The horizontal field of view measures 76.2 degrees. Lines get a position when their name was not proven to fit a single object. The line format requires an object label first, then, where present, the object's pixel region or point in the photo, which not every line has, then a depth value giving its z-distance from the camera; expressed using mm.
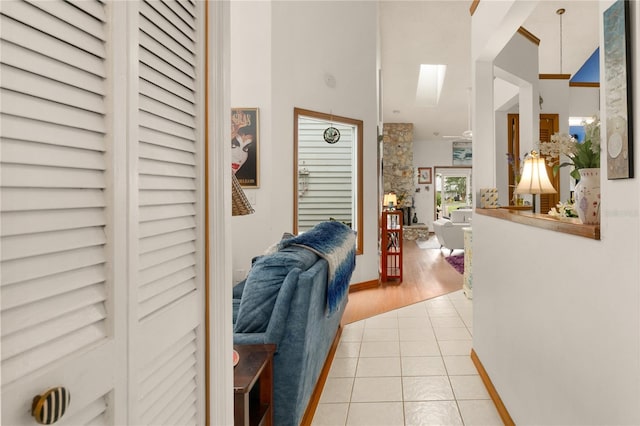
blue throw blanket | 2330
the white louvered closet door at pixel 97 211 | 499
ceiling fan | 7947
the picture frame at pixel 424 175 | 13234
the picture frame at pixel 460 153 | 13242
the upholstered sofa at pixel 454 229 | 8453
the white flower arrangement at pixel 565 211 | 1912
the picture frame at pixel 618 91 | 1042
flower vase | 1372
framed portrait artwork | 4289
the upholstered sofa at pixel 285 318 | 1886
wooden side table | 1400
